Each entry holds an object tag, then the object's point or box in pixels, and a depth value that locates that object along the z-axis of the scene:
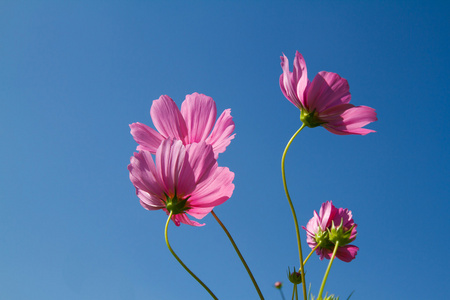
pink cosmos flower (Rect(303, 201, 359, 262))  0.73
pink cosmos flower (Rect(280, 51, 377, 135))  0.63
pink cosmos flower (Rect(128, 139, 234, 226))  0.58
